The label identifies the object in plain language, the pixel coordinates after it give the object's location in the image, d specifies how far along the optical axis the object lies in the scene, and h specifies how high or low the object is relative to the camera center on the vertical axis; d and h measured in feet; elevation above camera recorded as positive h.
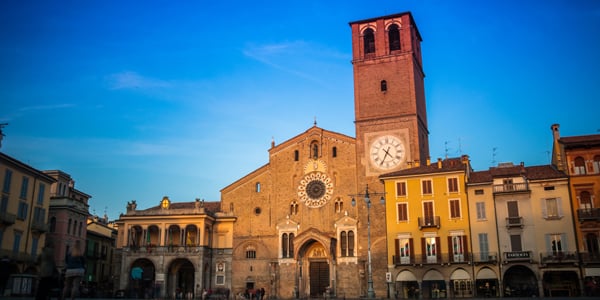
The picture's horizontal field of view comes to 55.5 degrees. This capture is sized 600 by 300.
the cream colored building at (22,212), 138.21 +21.80
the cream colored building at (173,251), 163.22 +13.79
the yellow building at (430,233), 137.08 +15.87
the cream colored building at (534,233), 128.36 +14.65
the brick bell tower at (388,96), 157.69 +56.20
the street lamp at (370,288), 107.17 +2.01
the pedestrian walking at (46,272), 45.60 +2.20
